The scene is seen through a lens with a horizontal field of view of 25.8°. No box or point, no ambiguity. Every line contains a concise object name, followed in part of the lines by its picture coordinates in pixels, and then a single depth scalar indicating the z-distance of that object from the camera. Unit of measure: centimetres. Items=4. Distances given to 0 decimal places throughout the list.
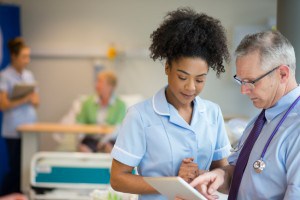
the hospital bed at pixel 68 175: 473
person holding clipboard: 568
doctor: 237
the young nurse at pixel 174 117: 271
